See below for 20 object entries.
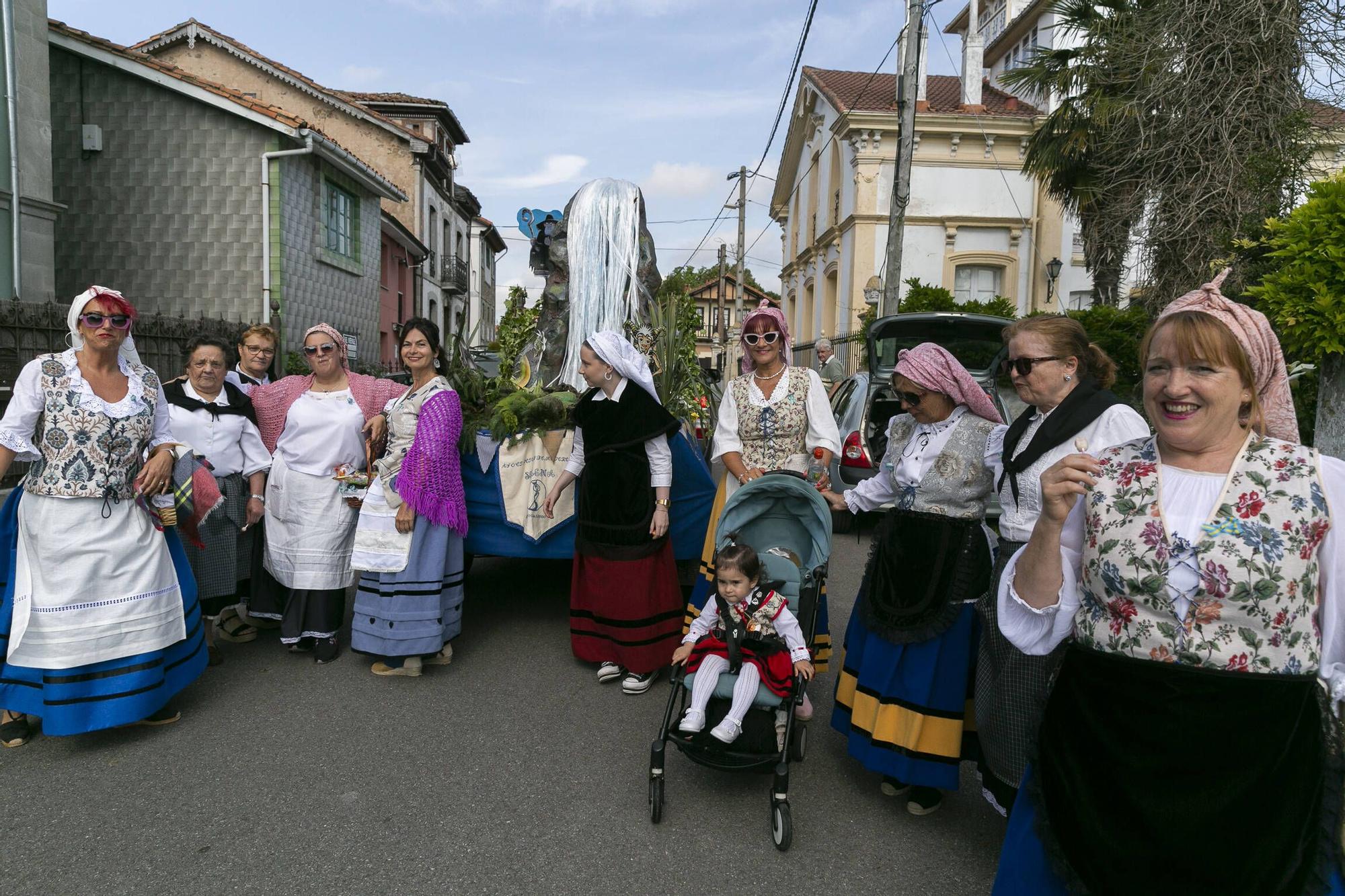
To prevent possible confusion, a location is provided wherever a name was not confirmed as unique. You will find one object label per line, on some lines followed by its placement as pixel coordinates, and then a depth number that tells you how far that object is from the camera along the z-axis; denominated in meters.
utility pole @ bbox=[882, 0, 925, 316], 12.14
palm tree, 10.12
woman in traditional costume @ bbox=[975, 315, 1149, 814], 2.72
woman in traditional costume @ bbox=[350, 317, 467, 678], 4.63
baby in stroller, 3.45
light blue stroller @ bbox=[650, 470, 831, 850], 3.29
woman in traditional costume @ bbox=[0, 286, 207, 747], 3.58
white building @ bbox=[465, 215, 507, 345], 37.81
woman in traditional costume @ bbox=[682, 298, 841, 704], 4.35
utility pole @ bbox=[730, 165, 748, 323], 34.19
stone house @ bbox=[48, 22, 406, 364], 14.59
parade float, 5.21
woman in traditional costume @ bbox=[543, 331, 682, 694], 4.64
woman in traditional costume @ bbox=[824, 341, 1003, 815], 3.17
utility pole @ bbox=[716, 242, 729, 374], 25.06
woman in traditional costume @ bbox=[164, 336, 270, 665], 4.79
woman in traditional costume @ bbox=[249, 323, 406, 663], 4.81
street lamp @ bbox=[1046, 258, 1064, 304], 20.28
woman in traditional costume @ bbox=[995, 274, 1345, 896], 1.78
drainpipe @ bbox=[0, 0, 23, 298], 10.34
